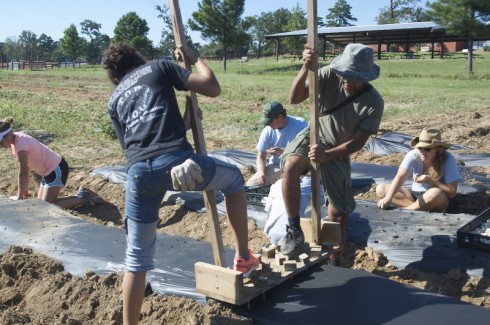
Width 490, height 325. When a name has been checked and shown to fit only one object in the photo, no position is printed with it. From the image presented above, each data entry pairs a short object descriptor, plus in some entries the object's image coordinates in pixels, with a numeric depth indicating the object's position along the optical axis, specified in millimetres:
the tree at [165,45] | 61403
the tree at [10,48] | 103088
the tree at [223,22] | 44188
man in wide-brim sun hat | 3871
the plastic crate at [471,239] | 4184
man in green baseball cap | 6251
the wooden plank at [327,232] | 4098
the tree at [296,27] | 47781
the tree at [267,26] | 89688
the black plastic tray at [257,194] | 5903
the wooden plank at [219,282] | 3230
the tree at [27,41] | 97550
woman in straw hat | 5109
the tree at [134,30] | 53531
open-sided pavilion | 40281
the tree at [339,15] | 94744
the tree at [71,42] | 65125
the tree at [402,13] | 77062
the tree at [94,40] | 80088
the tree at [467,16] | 28406
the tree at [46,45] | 102312
